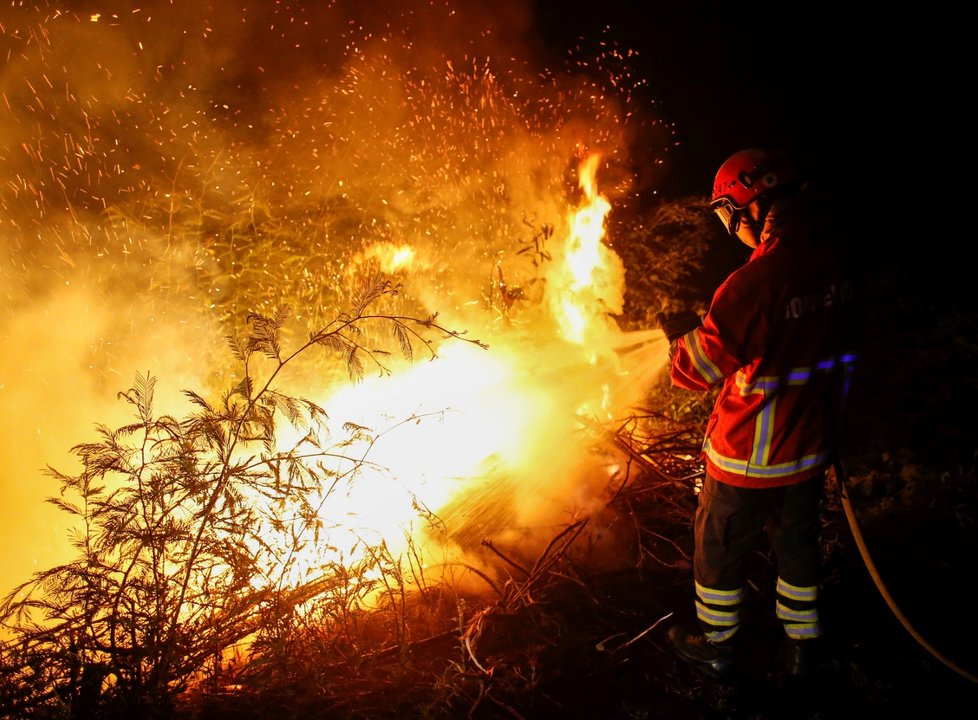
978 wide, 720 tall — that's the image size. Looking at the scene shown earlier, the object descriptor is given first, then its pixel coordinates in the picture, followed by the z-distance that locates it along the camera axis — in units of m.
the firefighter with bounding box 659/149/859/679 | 2.73
